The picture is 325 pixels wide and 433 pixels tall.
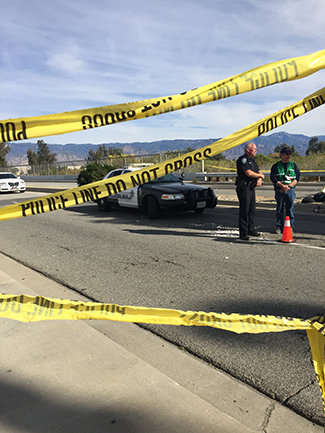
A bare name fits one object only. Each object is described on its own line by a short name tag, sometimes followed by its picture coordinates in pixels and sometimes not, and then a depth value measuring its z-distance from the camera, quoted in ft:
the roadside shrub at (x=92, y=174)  52.13
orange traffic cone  23.02
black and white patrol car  31.78
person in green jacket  24.98
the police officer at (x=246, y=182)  23.88
